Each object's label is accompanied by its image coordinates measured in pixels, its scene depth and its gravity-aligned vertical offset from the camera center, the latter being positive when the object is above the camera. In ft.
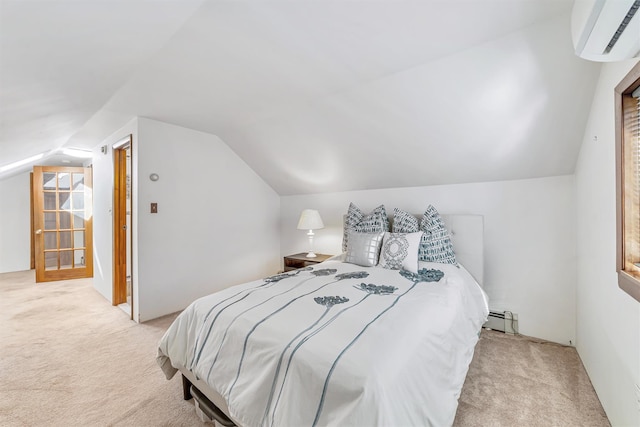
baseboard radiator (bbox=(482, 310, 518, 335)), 8.18 -3.52
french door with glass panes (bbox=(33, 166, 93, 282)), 14.11 -0.26
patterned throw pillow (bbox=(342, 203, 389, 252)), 9.37 -0.31
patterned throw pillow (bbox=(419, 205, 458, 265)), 7.94 -0.96
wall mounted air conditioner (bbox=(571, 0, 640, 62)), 2.87 +2.14
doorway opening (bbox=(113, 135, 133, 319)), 10.77 -0.41
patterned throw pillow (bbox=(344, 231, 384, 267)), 8.19 -1.14
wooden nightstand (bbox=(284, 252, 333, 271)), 10.93 -1.98
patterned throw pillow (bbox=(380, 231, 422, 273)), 7.46 -1.15
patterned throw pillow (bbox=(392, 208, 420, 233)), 8.62 -0.36
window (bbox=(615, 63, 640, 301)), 4.02 +0.46
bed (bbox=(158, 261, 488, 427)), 3.05 -1.95
